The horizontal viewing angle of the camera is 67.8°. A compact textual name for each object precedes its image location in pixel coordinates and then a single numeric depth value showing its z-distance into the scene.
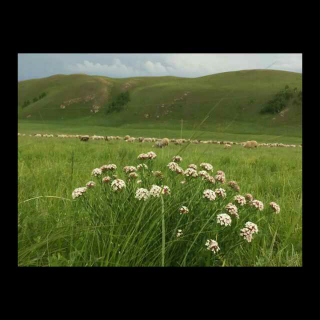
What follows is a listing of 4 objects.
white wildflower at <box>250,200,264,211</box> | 2.28
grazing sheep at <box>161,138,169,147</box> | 14.88
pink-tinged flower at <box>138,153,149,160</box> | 2.66
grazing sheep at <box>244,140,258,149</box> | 16.59
